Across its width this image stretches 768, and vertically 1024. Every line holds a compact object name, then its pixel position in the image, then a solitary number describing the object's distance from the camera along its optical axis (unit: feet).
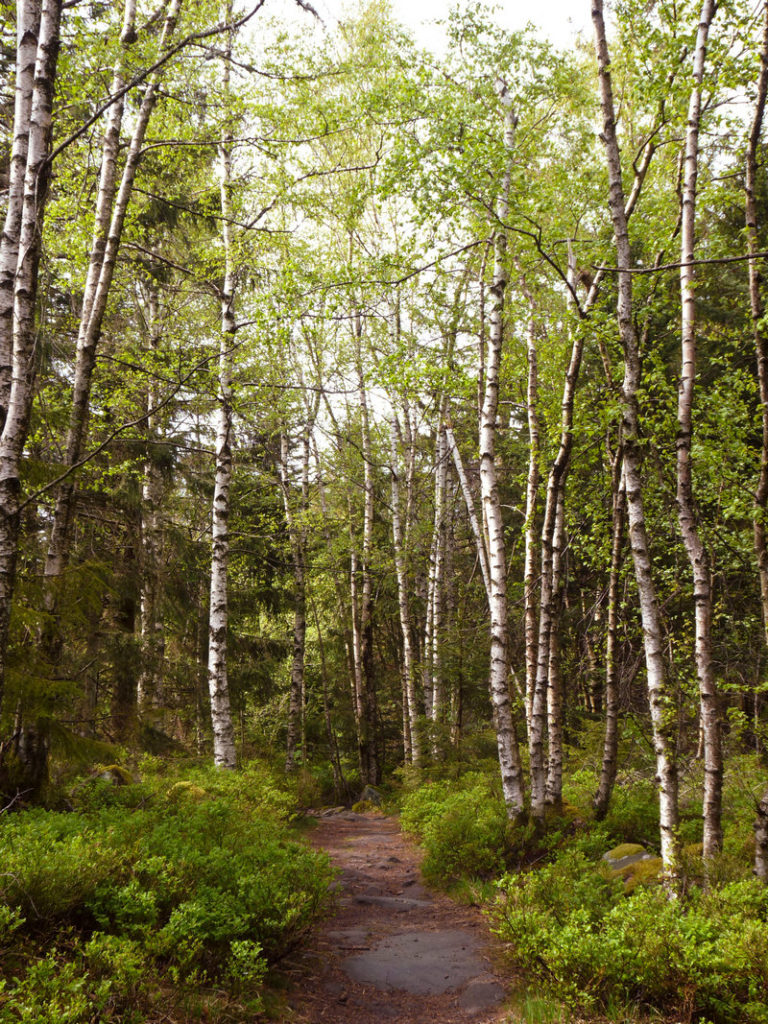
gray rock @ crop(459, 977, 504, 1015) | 15.69
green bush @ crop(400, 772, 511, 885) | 26.71
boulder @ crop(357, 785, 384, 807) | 50.22
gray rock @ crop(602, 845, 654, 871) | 23.22
